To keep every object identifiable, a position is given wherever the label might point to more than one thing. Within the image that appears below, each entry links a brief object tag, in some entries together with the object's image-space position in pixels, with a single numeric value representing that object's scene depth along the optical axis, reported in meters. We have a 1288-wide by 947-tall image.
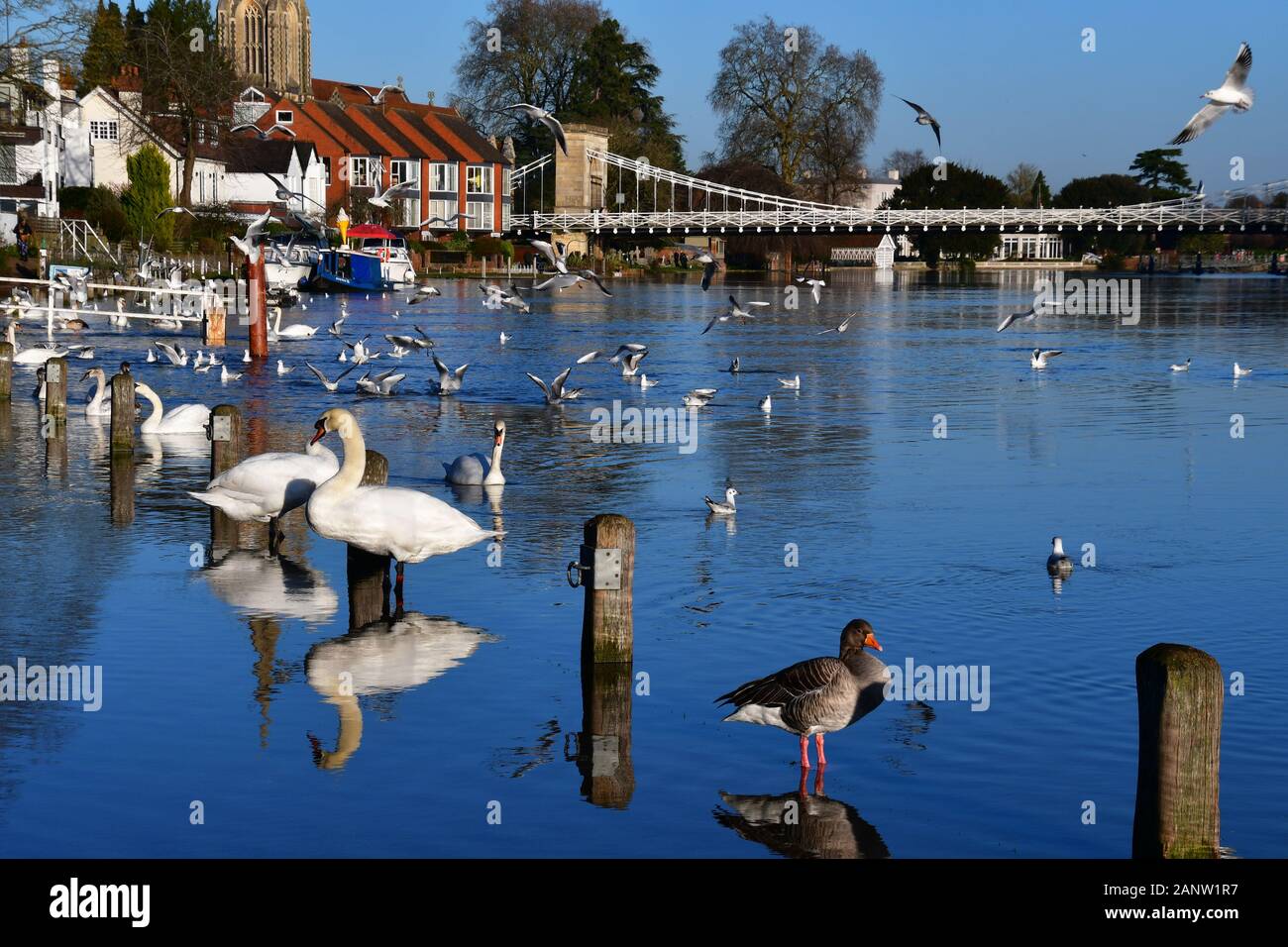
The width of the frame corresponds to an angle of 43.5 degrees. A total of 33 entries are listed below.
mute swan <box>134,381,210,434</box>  19.91
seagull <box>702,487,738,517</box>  15.45
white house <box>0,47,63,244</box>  60.22
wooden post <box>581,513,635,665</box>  9.09
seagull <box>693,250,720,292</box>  30.81
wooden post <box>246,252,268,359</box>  32.09
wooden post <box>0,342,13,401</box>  22.61
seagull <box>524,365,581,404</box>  25.69
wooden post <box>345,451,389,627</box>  11.09
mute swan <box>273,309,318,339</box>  37.91
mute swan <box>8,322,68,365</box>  29.03
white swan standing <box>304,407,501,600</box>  10.81
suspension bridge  106.06
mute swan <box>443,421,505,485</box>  16.84
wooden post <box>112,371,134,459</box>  17.55
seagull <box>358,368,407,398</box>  27.17
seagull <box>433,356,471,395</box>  27.74
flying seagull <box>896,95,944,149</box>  28.34
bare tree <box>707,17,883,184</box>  115.69
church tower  171.88
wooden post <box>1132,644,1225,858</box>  6.21
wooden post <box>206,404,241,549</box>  13.55
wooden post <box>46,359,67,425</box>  19.69
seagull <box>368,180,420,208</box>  30.51
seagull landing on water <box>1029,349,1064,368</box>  34.00
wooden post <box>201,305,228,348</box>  35.88
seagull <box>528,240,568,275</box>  27.60
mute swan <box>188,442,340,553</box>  12.56
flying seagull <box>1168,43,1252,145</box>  20.31
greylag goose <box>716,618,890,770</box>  8.12
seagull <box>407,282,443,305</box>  42.63
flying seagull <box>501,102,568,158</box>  25.82
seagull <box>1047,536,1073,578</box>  12.95
